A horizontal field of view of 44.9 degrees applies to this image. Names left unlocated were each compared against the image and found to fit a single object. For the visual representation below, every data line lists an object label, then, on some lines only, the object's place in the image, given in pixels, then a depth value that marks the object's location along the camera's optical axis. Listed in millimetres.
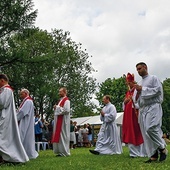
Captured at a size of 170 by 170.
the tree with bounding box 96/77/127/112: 35521
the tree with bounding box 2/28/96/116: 21353
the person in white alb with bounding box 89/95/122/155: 6969
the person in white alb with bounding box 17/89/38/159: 5715
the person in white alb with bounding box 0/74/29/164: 4369
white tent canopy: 16366
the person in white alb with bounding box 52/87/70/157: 6656
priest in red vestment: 5889
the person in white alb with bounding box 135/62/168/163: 4457
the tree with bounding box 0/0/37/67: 12875
